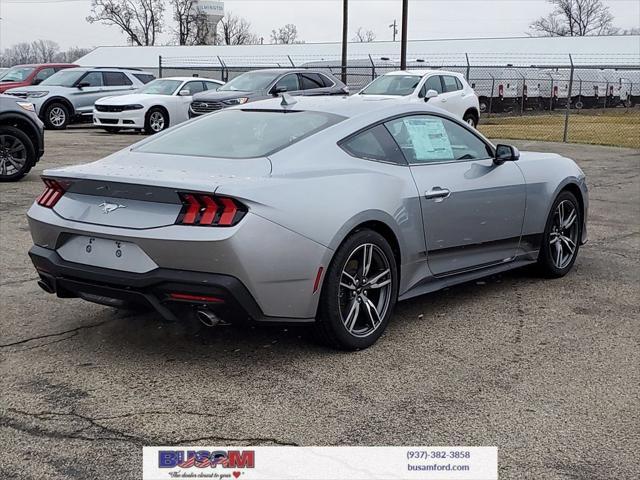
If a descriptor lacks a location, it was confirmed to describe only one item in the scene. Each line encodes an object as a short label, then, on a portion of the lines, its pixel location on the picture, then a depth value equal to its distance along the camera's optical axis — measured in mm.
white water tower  82938
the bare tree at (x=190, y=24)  82938
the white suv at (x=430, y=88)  18031
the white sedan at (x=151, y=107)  20234
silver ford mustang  3990
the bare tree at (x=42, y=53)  85250
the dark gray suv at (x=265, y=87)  17531
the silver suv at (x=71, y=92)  21594
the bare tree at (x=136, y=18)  83250
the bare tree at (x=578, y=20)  84250
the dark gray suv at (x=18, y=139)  10695
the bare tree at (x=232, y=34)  95750
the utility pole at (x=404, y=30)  26484
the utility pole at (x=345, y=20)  30812
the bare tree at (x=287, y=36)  104625
